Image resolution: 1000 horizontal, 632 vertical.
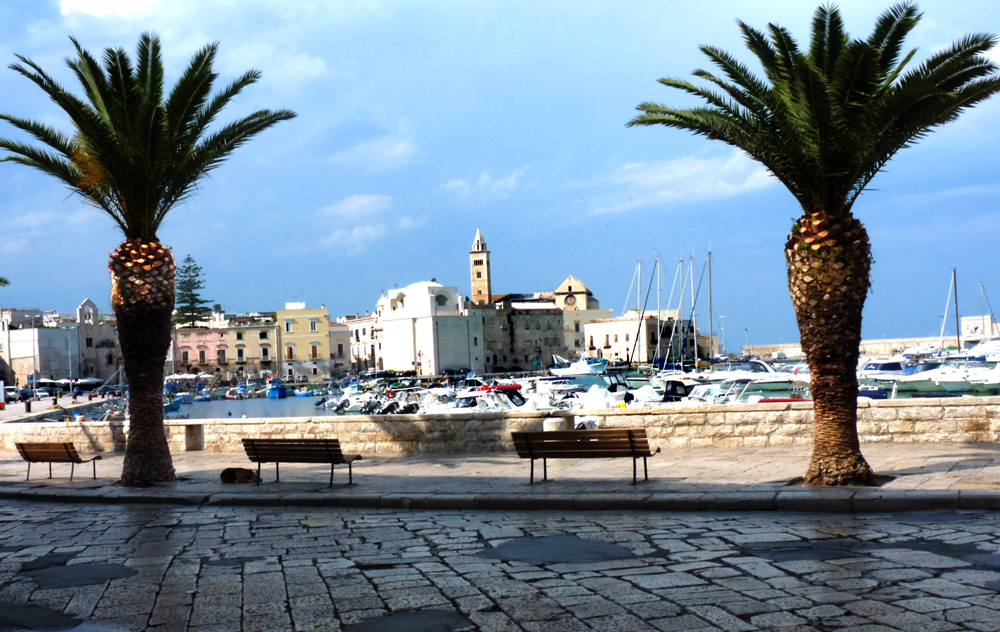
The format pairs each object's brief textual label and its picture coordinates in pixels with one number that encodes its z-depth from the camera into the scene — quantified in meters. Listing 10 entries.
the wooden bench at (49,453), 13.48
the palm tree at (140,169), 12.66
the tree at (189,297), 104.62
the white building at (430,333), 108.81
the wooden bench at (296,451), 11.92
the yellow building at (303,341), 104.56
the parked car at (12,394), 66.44
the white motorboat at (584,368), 83.06
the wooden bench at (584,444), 10.85
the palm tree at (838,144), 9.63
